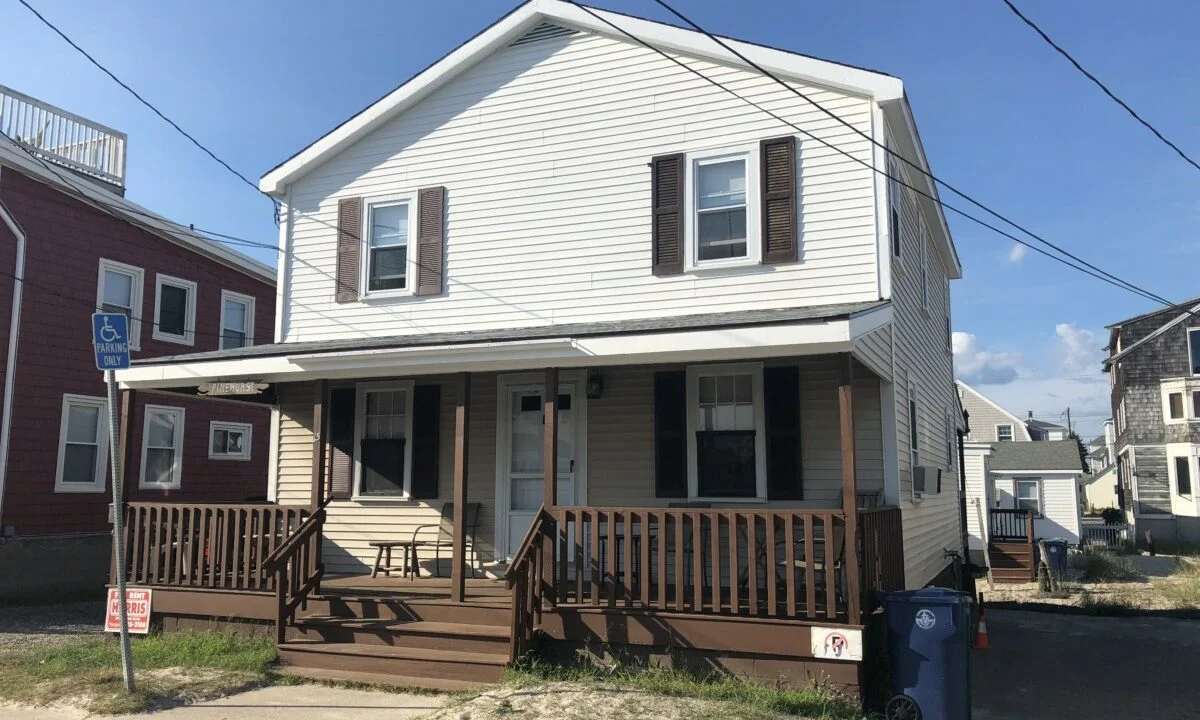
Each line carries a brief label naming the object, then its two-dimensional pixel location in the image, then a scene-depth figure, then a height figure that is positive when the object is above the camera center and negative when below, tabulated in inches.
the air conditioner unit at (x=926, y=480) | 411.5 -1.0
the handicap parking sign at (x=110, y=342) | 271.3 +40.1
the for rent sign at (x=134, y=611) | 336.2 -50.1
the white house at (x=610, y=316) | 318.7 +69.4
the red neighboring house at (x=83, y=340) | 542.9 +89.4
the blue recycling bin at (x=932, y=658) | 269.9 -53.6
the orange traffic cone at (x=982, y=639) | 379.9 -66.9
